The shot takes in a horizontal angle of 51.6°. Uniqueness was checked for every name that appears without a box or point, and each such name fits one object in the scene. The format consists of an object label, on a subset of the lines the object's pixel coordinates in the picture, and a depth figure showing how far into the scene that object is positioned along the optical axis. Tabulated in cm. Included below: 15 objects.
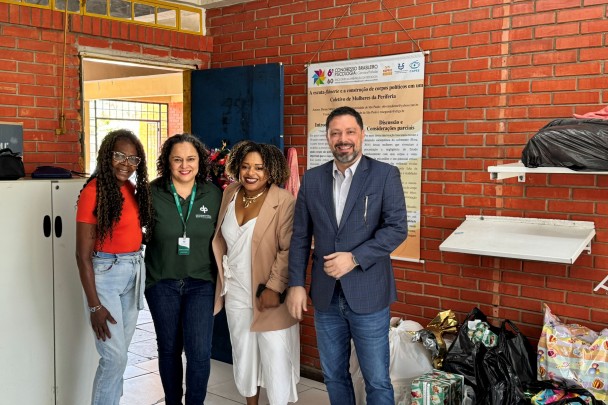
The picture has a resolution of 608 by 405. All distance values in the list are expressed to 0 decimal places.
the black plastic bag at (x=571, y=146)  276
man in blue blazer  277
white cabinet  337
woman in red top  290
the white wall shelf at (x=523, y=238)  294
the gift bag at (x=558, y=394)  284
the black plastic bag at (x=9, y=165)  338
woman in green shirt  310
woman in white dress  314
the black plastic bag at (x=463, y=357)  321
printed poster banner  378
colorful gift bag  291
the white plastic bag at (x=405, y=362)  342
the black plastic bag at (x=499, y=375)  301
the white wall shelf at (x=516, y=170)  282
